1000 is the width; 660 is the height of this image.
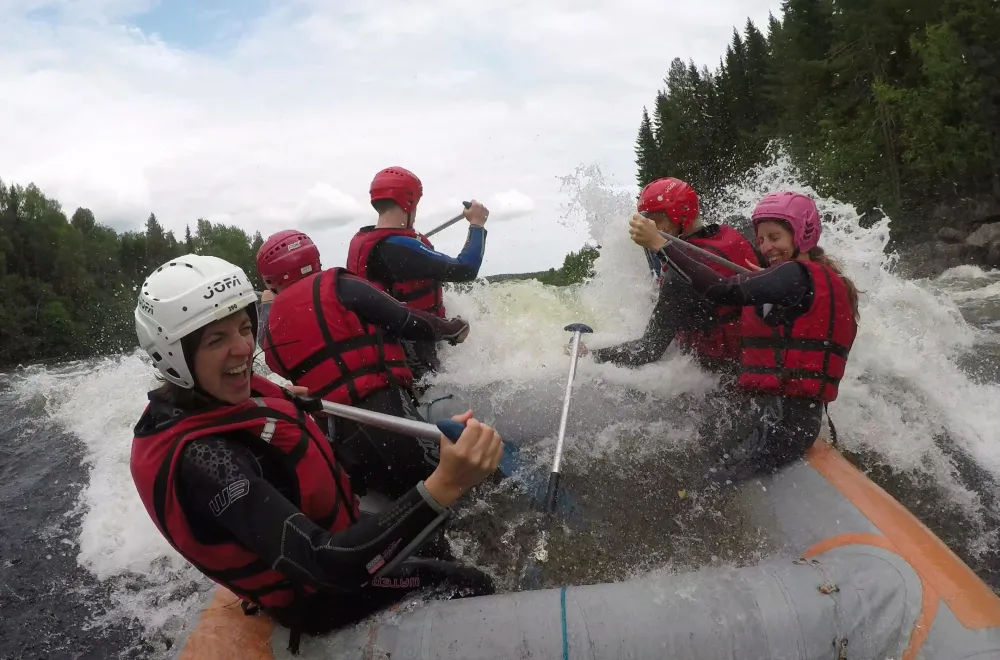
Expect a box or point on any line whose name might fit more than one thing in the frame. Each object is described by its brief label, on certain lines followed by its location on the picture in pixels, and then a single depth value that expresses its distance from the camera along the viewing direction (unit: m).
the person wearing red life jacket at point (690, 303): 4.10
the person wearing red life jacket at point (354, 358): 3.41
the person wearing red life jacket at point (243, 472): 1.79
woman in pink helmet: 3.33
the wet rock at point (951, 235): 27.00
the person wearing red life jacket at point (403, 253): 4.61
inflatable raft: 2.29
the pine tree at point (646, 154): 52.78
